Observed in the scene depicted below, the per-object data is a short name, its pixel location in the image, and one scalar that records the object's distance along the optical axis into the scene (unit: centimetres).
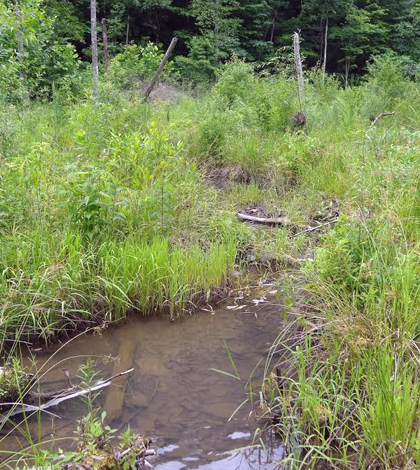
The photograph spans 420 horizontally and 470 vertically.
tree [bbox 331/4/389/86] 2747
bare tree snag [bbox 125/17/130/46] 2482
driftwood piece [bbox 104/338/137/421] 301
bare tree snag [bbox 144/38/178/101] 918
